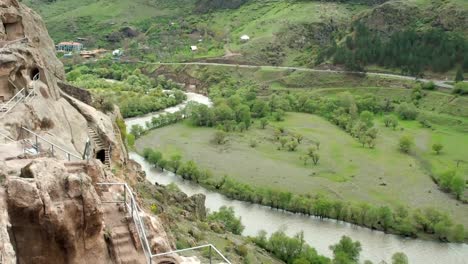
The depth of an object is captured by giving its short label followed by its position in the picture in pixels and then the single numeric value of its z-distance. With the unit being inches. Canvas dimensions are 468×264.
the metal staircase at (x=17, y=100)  1068.4
